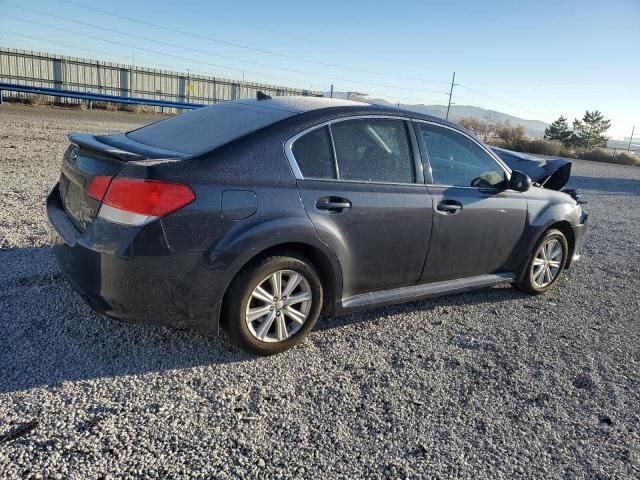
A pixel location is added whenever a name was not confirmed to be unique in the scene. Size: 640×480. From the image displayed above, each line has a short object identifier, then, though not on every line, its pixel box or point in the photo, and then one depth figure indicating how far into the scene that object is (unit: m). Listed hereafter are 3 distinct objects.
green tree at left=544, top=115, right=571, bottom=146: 76.69
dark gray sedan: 2.93
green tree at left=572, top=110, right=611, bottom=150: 77.00
